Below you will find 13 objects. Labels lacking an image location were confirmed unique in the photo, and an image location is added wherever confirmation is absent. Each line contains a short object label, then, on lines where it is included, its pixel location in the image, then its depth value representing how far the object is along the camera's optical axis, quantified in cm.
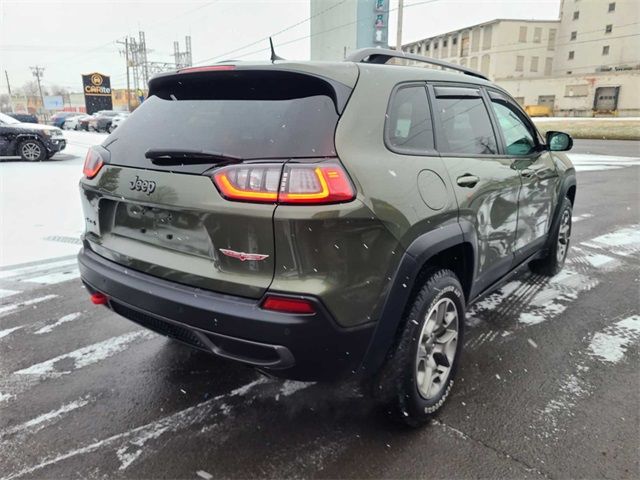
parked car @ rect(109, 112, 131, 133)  2956
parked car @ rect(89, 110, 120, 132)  3053
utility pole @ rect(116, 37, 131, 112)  6391
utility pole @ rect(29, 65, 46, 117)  8644
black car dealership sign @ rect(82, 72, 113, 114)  4641
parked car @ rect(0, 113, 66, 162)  1238
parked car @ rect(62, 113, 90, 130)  3507
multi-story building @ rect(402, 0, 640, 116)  5253
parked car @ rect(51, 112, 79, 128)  3762
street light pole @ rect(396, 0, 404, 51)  2225
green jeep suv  184
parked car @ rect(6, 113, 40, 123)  2994
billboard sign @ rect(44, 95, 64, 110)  8406
